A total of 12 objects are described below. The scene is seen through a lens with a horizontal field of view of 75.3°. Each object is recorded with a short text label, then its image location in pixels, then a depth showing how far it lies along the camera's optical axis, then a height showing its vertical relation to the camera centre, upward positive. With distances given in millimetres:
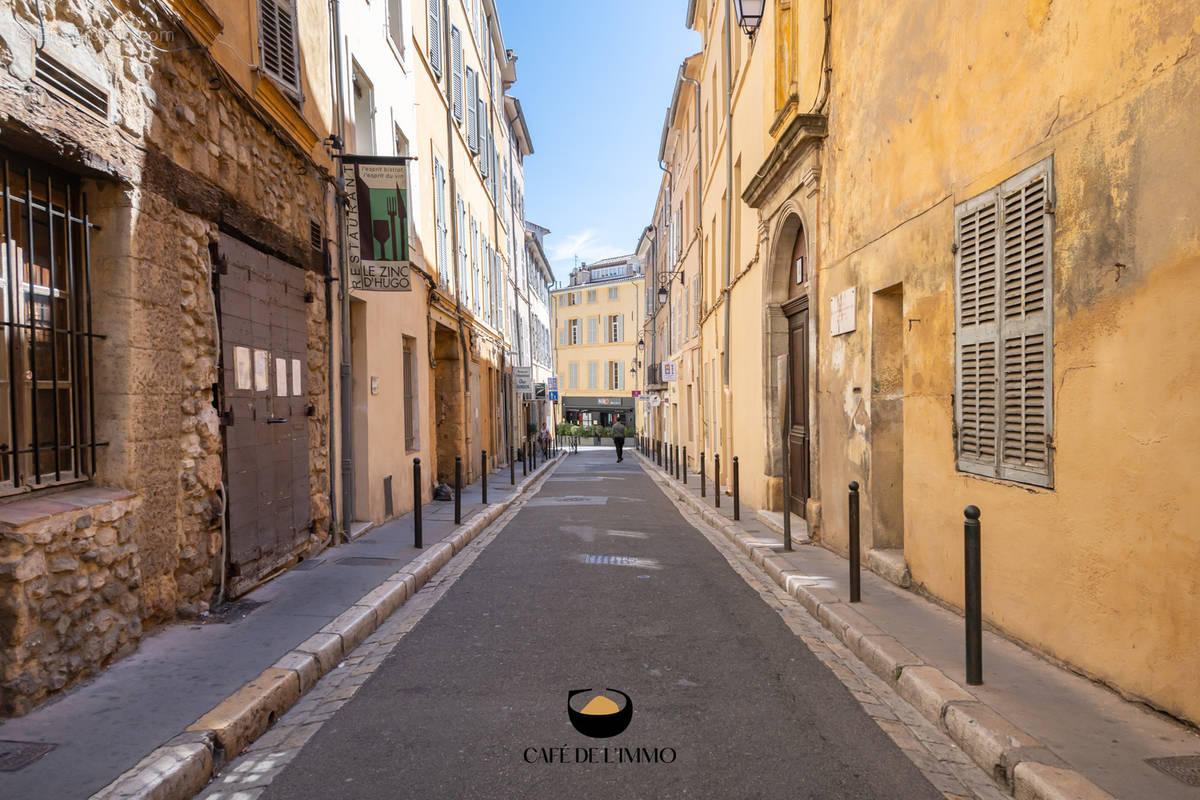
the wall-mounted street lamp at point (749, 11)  10531 +5153
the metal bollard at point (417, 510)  8186 -1230
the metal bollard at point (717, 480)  11984 -1412
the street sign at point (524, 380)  22541 +356
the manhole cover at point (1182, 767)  2842 -1451
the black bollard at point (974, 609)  3873 -1118
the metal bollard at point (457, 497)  10125 -1361
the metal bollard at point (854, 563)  5664 -1281
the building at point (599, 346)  54594 +3241
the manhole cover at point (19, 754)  2987 -1404
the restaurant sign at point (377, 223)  8477 +1887
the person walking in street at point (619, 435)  29522 -1703
